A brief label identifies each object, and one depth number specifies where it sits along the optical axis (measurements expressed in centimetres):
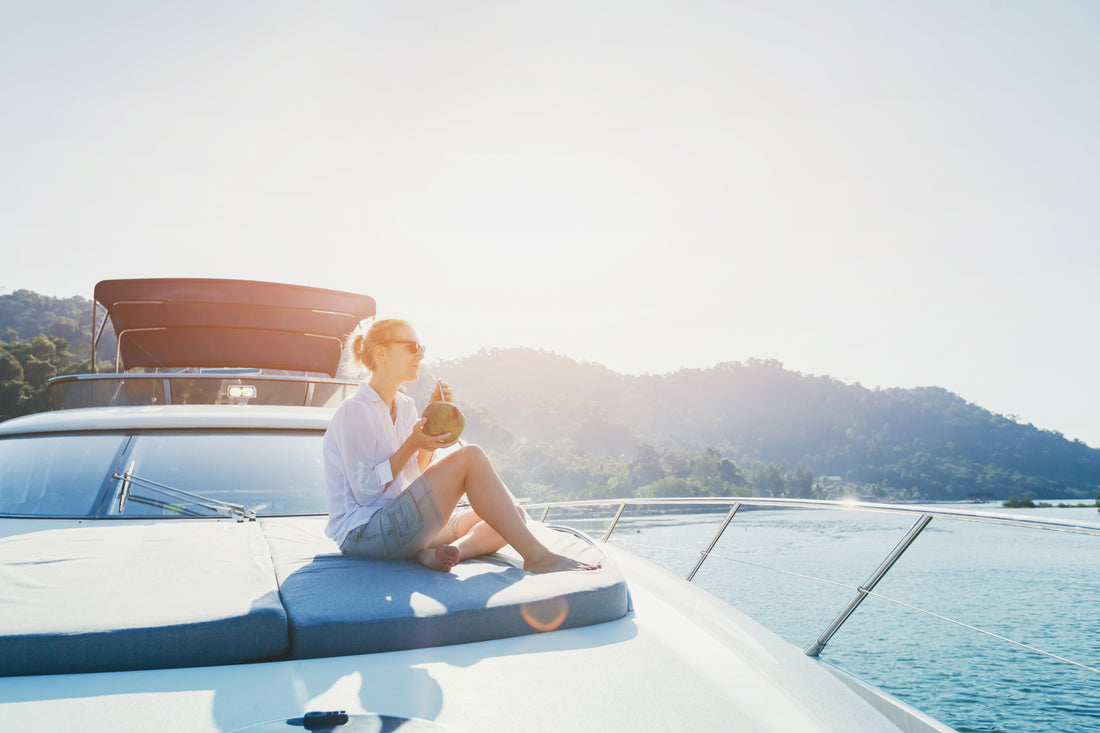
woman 191
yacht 100
